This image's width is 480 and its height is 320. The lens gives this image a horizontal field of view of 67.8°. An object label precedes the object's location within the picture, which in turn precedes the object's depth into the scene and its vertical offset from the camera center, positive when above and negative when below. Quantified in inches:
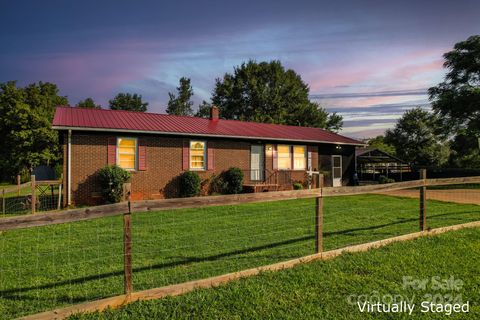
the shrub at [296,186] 786.3 -35.7
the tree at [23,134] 1524.4 +155.8
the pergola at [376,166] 1104.2 +13.8
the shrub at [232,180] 686.5 -19.6
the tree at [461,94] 1063.6 +231.6
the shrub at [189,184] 627.8 -24.7
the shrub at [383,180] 1015.0 -29.5
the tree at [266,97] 1801.2 +374.0
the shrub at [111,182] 544.4 -18.4
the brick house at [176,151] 553.3 +36.6
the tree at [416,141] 1725.8 +162.2
